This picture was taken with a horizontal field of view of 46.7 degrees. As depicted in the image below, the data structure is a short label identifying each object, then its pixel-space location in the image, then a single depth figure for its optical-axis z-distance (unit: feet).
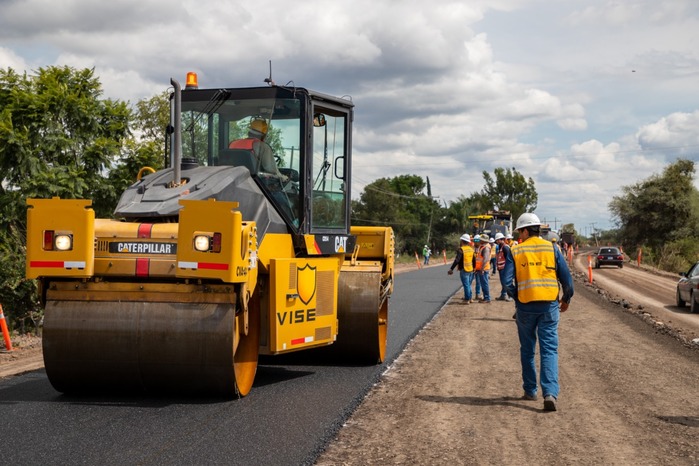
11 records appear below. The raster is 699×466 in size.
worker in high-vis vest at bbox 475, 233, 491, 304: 62.90
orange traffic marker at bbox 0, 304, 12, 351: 38.11
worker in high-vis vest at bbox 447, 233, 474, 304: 61.16
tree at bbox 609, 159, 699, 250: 204.74
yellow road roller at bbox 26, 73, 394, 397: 21.43
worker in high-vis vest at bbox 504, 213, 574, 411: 23.73
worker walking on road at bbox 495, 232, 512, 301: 60.84
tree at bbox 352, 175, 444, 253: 261.65
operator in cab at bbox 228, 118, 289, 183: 26.99
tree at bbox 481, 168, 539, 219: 354.06
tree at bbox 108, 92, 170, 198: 59.72
